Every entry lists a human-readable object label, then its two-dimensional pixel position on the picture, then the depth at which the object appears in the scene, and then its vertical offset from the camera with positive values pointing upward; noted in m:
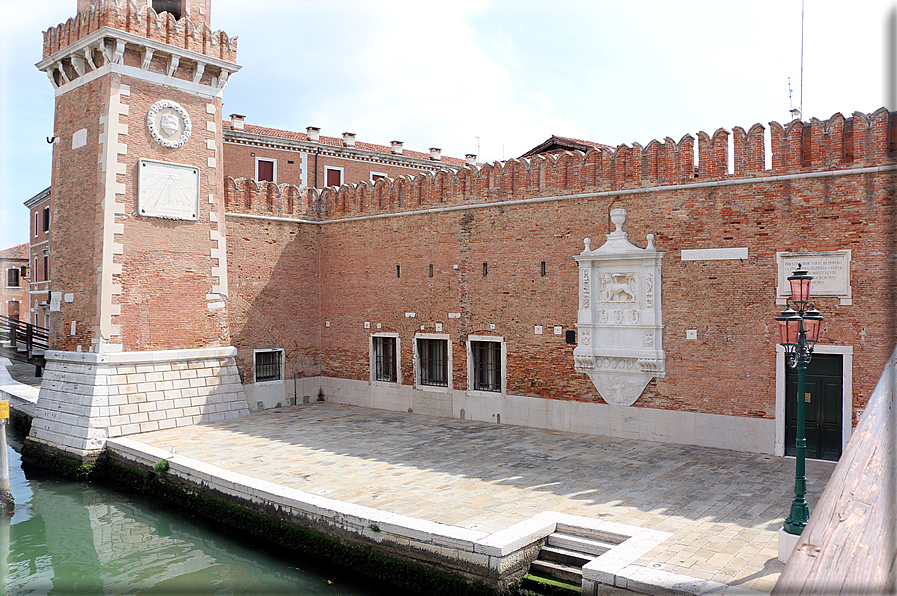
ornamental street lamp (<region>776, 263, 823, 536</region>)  5.53 -0.34
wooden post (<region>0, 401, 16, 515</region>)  9.78 -2.82
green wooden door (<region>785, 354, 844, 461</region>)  9.11 -1.53
